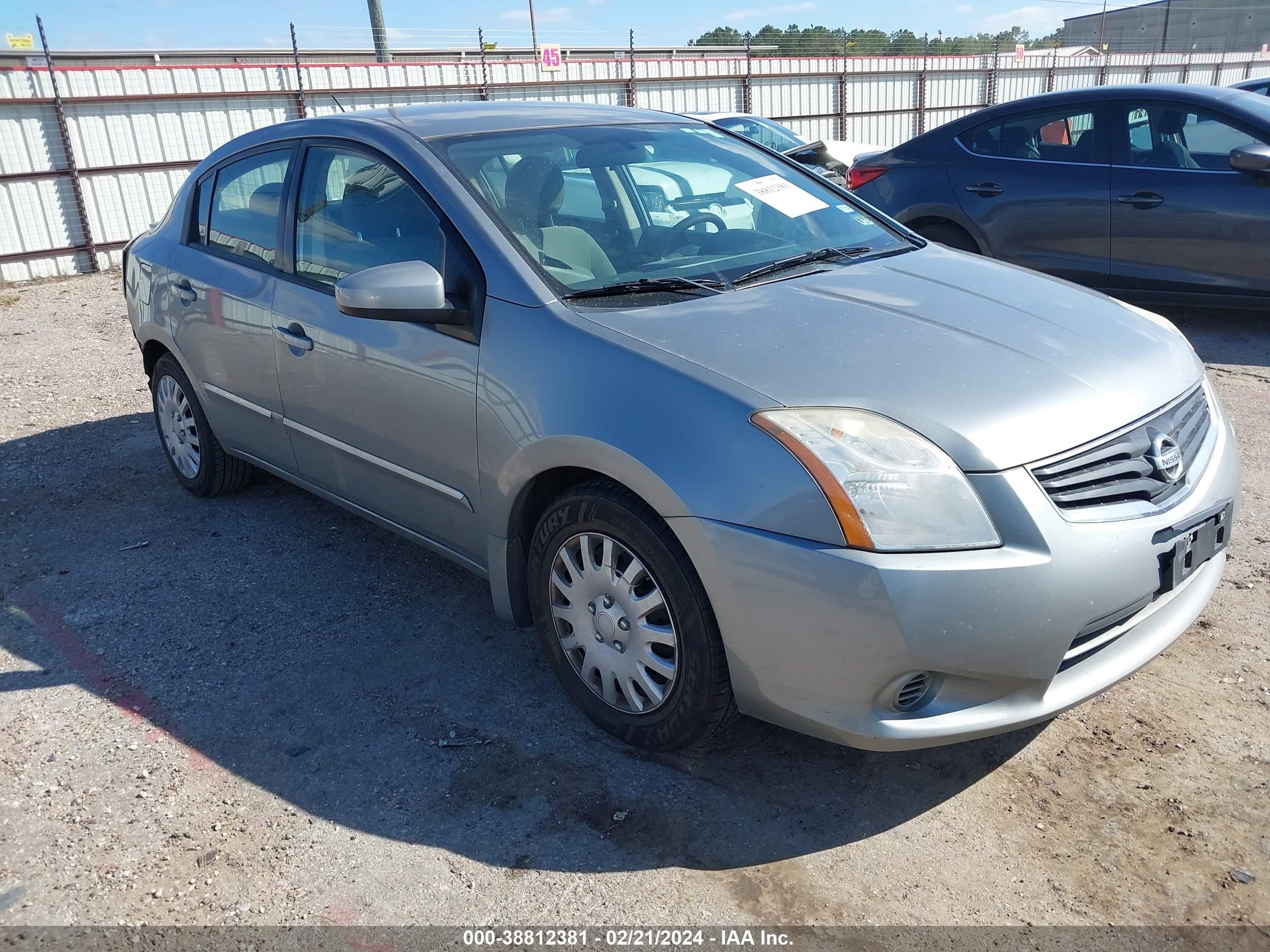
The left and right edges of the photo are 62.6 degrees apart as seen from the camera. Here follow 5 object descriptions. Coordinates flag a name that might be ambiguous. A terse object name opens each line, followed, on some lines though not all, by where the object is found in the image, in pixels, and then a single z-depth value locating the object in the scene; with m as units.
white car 12.30
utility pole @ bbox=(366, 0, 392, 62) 20.38
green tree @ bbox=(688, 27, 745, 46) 43.06
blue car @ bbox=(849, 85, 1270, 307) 6.41
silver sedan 2.32
